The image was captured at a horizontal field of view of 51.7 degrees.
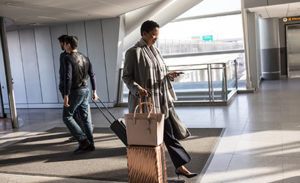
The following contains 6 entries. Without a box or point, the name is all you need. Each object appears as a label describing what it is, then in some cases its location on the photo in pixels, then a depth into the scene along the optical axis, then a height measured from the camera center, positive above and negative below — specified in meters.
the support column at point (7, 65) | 6.96 +0.20
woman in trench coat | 3.01 -0.18
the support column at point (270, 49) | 12.64 +0.19
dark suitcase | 4.12 -0.85
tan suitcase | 2.63 -0.87
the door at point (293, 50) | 12.84 +0.07
